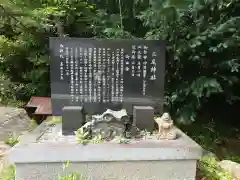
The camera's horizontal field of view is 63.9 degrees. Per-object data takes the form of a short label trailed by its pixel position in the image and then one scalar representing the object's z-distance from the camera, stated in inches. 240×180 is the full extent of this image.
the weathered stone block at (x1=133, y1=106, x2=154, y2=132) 91.8
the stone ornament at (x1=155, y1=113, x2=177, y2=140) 86.9
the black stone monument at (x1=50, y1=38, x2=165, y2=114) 94.6
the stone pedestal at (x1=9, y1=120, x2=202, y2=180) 78.3
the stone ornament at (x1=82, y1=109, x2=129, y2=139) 85.5
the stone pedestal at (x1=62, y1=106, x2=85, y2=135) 88.8
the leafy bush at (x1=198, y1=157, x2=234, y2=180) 91.6
